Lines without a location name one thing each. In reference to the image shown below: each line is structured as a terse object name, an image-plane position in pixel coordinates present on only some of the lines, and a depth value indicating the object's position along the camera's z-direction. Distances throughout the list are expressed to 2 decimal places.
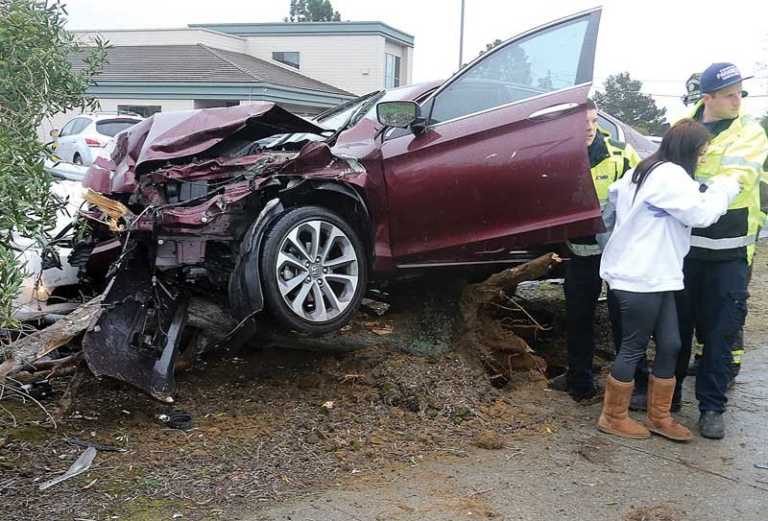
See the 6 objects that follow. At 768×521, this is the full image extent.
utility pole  28.52
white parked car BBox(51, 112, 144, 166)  13.55
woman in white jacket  3.61
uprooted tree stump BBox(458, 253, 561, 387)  4.75
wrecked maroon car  3.84
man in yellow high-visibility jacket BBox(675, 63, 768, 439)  3.82
